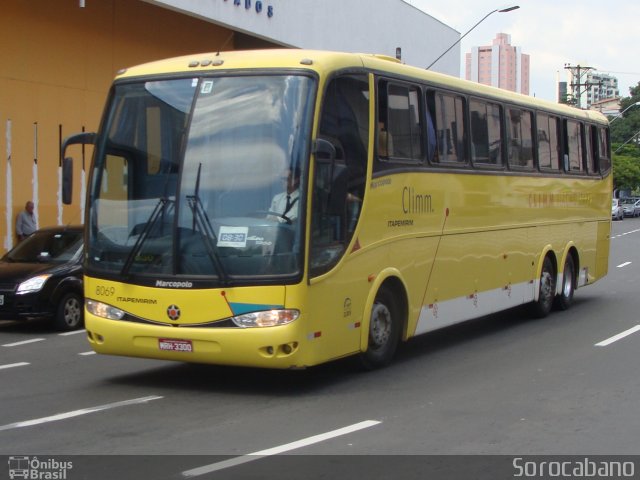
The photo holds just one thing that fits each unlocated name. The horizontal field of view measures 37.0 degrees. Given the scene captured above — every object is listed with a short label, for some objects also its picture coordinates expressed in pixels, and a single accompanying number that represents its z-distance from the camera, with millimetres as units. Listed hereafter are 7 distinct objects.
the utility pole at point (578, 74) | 72875
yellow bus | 8953
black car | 14258
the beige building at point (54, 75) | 21281
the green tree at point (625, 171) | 87625
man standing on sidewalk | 21297
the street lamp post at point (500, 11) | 30172
